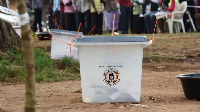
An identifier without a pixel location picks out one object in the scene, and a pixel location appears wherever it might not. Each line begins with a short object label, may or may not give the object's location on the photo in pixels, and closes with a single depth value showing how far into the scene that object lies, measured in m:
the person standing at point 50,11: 21.68
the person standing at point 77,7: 16.55
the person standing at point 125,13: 16.30
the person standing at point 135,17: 18.97
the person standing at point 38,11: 20.30
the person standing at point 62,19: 18.47
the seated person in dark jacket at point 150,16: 18.30
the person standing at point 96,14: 16.67
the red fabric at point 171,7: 17.05
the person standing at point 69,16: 16.81
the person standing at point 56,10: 19.81
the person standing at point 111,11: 16.77
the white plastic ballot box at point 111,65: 5.29
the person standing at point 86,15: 16.69
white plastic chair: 17.34
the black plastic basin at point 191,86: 5.76
